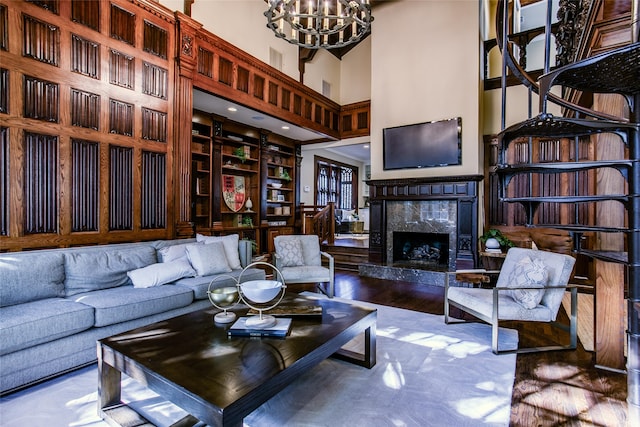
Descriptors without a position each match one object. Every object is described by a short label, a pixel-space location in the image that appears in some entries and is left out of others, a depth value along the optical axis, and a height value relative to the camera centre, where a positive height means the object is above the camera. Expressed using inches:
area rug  72.1 -45.4
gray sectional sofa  84.7 -27.1
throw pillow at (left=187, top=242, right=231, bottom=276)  139.3 -20.4
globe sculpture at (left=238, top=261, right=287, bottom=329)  77.7 -20.2
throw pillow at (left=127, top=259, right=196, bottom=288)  122.0 -23.4
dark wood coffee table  53.5 -29.2
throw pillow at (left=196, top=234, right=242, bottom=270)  154.6 -16.7
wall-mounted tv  220.1 +47.0
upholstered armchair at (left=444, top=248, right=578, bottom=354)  107.2 -29.6
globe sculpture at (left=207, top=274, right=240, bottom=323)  85.9 -23.4
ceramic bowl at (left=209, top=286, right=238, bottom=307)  86.0 -22.2
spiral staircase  47.8 +13.8
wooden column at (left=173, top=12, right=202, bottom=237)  171.8 +46.3
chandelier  133.7 +84.0
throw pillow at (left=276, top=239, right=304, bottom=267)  174.1 -21.5
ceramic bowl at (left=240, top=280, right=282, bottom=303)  77.7 -19.1
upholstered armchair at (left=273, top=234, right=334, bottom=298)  162.1 -26.0
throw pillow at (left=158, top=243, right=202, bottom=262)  139.8 -17.4
